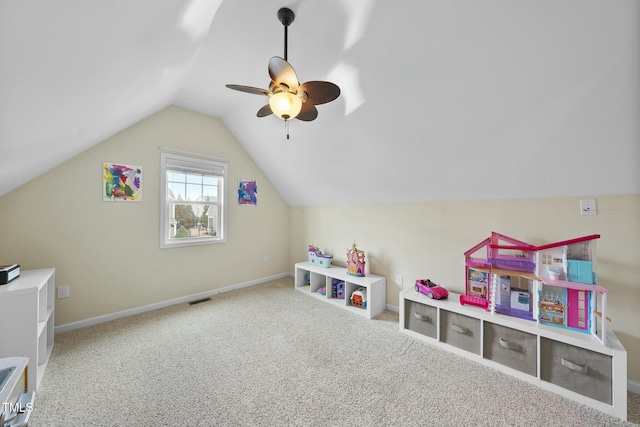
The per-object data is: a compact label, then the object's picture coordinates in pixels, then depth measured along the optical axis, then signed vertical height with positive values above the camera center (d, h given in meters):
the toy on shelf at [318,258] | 3.47 -0.65
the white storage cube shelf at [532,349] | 1.42 -0.97
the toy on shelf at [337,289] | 3.19 -1.03
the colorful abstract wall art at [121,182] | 2.58 +0.35
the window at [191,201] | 3.01 +0.18
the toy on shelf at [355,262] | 3.02 -0.62
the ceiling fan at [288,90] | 1.47 +0.84
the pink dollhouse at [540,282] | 1.64 -0.53
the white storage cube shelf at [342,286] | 2.76 -0.98
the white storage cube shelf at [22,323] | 1.54 -0.75
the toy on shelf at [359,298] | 2.87 -1.03
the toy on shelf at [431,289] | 2.21 -0.73
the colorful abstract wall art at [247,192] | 3.71 +0.36
